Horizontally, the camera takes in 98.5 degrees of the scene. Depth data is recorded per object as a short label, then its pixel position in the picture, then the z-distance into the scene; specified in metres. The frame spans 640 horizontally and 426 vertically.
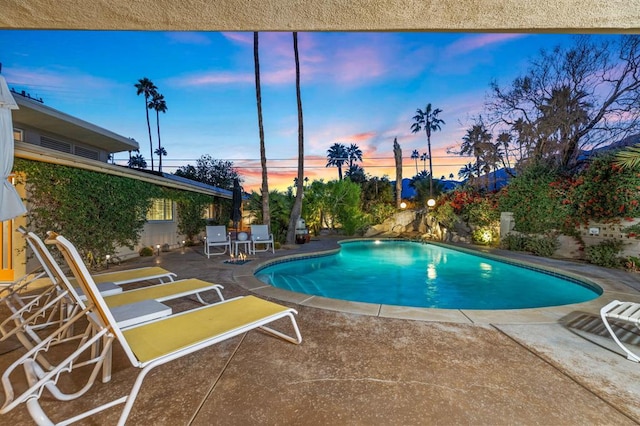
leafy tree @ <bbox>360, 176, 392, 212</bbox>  22.34
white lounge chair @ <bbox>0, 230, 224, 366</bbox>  2.25
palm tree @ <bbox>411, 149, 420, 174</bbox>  45.36
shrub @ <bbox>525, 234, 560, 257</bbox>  8.95
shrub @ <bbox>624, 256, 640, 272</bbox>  6.55
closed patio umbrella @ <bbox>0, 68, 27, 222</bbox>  3.48
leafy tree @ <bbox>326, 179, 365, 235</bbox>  16.70
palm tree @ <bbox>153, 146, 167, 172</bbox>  44.31
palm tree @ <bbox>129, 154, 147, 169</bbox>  42.02
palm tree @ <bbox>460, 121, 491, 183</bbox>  13.85
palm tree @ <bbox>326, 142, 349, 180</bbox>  42.91
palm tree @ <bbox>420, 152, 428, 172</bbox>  33.59
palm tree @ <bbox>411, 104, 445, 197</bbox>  30.31
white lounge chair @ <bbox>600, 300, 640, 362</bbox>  2.53
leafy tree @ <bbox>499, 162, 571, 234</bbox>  8.96
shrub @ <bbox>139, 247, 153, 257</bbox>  8.95
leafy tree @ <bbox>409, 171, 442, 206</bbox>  24.94
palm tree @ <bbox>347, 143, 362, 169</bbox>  42.56
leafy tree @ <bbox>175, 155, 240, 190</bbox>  30.25
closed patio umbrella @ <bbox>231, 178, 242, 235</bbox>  11.50
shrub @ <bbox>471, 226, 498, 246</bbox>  11.67
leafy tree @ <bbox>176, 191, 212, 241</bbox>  11.62
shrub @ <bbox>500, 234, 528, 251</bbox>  9.92
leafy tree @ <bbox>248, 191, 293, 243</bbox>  13.08
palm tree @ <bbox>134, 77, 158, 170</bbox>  28.28
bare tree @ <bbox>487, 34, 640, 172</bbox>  9.73
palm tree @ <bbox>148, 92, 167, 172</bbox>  29.70
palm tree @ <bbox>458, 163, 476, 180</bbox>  15.34
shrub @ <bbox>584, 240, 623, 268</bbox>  7.01
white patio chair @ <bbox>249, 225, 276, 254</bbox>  9.86
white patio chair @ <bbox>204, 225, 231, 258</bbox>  9.10
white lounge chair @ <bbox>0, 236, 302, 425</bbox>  1.61
